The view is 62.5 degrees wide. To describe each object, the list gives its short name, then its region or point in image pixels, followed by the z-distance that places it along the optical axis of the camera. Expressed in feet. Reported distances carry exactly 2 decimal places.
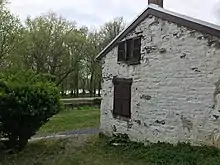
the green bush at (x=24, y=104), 19.23
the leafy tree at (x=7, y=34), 46.55
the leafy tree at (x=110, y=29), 68.51
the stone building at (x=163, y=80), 16.99
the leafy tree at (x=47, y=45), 54.90
